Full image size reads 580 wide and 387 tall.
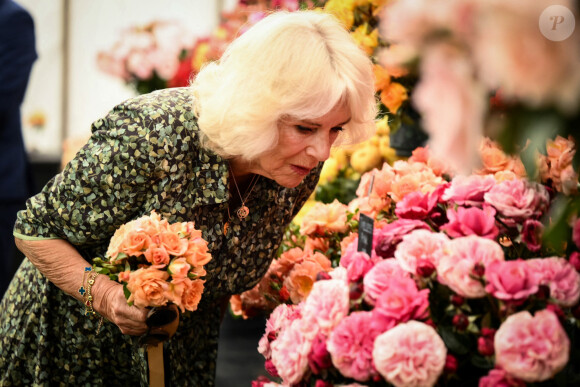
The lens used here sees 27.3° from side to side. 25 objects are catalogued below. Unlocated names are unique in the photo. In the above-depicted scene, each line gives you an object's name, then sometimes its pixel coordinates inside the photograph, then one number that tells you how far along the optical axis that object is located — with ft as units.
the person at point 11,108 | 12.95
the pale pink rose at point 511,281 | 5.02
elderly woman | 6.75
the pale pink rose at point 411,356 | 5.04
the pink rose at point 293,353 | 5.41
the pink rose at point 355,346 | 5.19
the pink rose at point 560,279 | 5.03
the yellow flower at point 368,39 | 8.66
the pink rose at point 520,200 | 5.63
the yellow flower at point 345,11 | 9.02
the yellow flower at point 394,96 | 8.16
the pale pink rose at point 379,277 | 5.37
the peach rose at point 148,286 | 6.03
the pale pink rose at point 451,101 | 3.79
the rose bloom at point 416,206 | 5.98
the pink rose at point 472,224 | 5.46
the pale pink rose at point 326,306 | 5.39
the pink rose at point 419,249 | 5.35
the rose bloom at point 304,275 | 7.00
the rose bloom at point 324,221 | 7.39
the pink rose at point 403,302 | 5.20
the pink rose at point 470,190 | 5.93
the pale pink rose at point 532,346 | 4.85
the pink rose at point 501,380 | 4.96
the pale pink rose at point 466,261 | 5.13
